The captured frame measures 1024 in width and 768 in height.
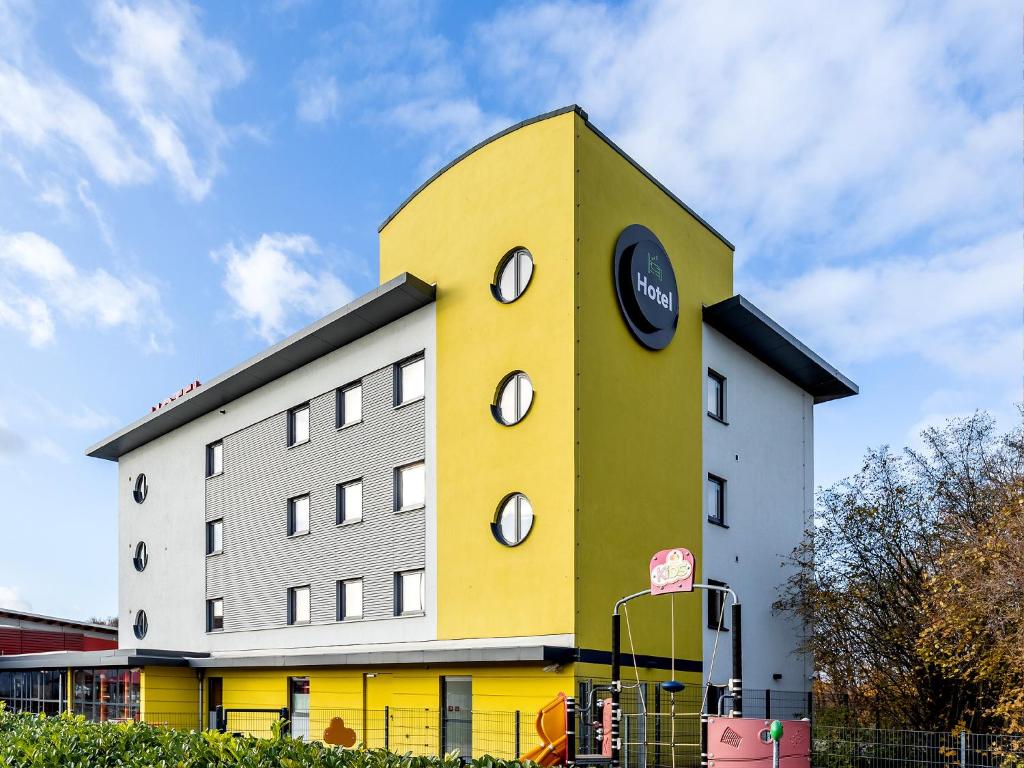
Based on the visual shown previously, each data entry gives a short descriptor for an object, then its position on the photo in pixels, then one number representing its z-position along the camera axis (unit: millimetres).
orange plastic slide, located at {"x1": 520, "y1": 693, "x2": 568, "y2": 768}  17422
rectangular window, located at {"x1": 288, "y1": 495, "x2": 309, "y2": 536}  27484
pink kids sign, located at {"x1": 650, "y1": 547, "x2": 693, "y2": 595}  16172
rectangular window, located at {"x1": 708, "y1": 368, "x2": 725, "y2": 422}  25391
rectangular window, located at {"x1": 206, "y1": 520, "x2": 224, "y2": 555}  30984
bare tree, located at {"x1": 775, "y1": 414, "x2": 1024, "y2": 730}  23891
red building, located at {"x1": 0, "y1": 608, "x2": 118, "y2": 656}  42875
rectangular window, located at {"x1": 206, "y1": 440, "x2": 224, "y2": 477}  31656
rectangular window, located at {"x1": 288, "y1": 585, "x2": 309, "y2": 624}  26828
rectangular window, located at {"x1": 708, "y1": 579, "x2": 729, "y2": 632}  23500
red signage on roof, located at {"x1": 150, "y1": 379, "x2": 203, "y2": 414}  33250
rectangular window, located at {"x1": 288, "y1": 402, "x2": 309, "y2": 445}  28016
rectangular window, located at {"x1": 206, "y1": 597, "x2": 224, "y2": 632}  30305
